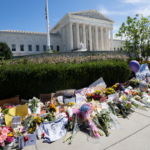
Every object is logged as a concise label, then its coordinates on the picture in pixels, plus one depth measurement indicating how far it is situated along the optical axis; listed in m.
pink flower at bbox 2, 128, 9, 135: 2.41
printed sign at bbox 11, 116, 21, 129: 2.88
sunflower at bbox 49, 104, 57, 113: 3.55
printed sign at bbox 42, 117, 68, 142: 2.67
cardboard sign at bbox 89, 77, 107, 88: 5.29
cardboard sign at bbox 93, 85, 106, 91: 5.08
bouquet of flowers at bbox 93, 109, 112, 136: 2.99
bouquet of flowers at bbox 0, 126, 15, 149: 2.26
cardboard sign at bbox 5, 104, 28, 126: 3.09
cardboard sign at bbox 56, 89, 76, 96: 4.47
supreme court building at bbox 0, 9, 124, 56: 34.97
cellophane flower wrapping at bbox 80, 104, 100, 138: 2.80
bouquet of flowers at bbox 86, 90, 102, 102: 4.39
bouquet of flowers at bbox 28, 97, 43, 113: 3.49
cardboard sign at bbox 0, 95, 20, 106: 3.75
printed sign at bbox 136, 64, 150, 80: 7.01
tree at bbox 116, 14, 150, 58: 11.50
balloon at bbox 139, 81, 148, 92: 5.27
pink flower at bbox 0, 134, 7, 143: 2.24
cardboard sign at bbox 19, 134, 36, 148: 2.42
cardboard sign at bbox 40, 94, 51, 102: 4.26
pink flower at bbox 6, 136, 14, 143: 2.30
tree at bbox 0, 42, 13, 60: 15.77
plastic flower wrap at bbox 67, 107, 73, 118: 3.20
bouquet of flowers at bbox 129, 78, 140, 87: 6.01
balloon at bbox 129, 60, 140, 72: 6.42
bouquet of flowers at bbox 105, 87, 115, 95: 4.59
